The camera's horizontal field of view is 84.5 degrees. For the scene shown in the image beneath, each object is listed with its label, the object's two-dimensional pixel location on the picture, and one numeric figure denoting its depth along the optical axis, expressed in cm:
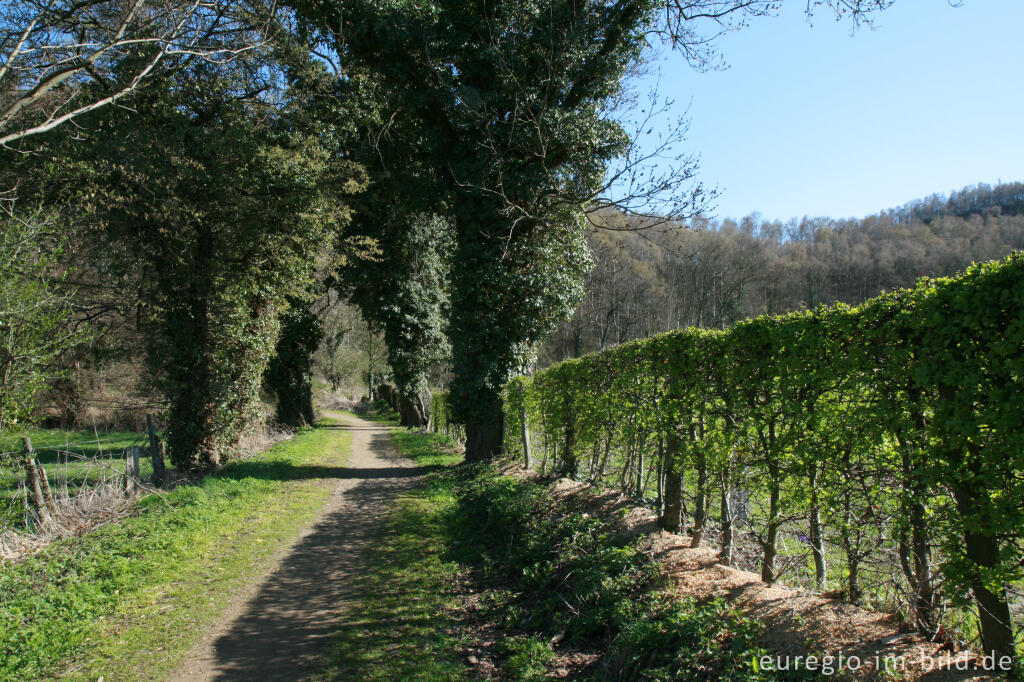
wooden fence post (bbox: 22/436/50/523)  774
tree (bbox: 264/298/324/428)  2345
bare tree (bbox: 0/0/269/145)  799
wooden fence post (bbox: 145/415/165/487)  1170
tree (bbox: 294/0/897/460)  1180
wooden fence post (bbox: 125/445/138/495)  957
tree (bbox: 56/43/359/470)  1184
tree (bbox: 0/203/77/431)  713
